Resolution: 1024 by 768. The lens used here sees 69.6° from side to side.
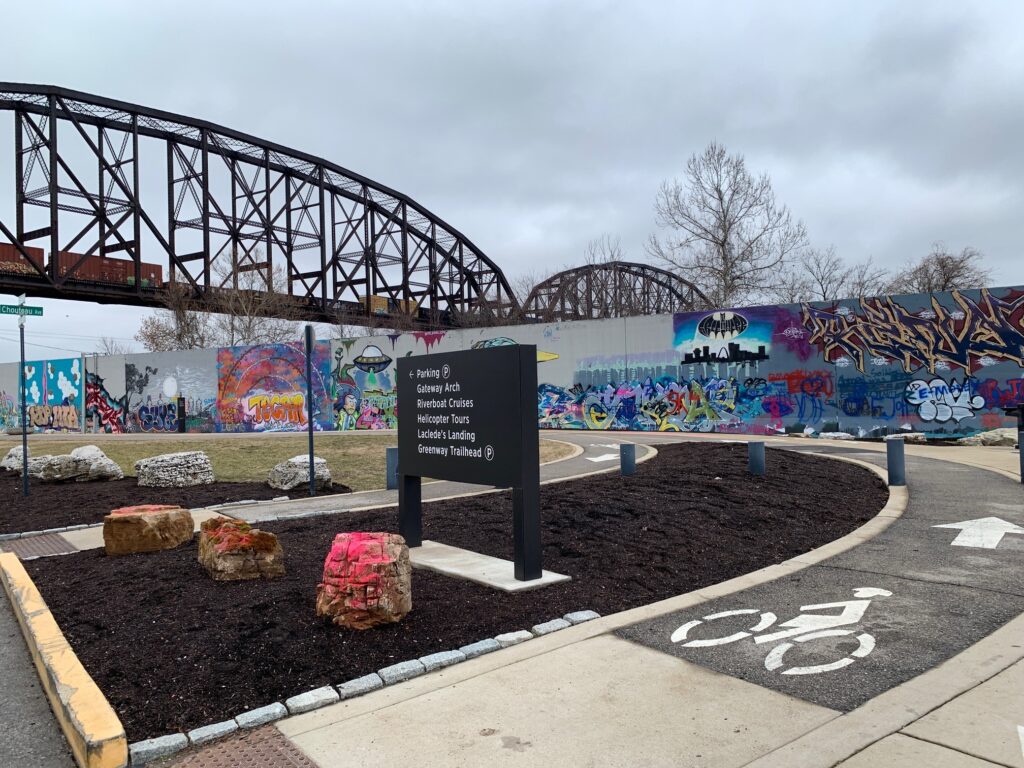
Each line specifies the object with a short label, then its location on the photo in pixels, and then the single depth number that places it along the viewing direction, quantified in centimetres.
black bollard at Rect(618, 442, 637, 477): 1120
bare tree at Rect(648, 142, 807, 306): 3600
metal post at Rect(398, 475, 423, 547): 708
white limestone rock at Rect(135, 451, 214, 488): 1216
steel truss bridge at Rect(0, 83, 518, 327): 5194
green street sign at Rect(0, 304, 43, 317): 1234
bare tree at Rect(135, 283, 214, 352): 4950
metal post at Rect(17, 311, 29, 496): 1197
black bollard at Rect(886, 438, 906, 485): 1032
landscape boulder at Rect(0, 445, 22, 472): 1529
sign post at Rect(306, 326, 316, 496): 1144
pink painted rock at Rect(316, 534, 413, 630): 466
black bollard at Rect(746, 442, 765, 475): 1013
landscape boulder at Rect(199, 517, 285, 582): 570
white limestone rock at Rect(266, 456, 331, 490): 1176
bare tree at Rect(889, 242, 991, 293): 4731
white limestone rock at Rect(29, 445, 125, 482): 1310
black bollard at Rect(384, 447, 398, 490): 1144
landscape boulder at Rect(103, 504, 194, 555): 701
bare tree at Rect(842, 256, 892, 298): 4953
